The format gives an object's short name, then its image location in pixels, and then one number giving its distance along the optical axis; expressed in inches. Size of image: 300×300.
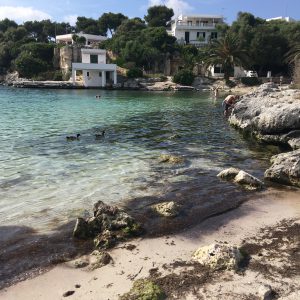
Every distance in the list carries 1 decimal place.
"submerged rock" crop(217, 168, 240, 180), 502.3
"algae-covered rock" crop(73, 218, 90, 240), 322.3
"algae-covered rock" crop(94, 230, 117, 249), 305.9
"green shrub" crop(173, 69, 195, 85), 3176.7
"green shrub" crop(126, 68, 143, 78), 3272.6
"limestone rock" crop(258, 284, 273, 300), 228.1
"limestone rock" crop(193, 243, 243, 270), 263.4
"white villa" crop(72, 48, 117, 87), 3147.1
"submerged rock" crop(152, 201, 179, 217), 372.9
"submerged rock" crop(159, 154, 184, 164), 605.7
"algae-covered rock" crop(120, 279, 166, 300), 228.7
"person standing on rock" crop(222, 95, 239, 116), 1317.7
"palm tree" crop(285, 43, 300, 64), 1860.4
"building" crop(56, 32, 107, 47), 4449.8
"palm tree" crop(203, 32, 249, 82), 2891.2
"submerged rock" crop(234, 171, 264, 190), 465.2
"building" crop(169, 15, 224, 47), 4184.5
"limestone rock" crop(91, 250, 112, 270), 273.9
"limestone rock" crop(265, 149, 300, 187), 469.2
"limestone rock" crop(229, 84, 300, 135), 708.0
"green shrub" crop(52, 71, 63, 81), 3654.0
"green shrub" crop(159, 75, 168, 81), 3289.9
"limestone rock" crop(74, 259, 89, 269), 273.7
